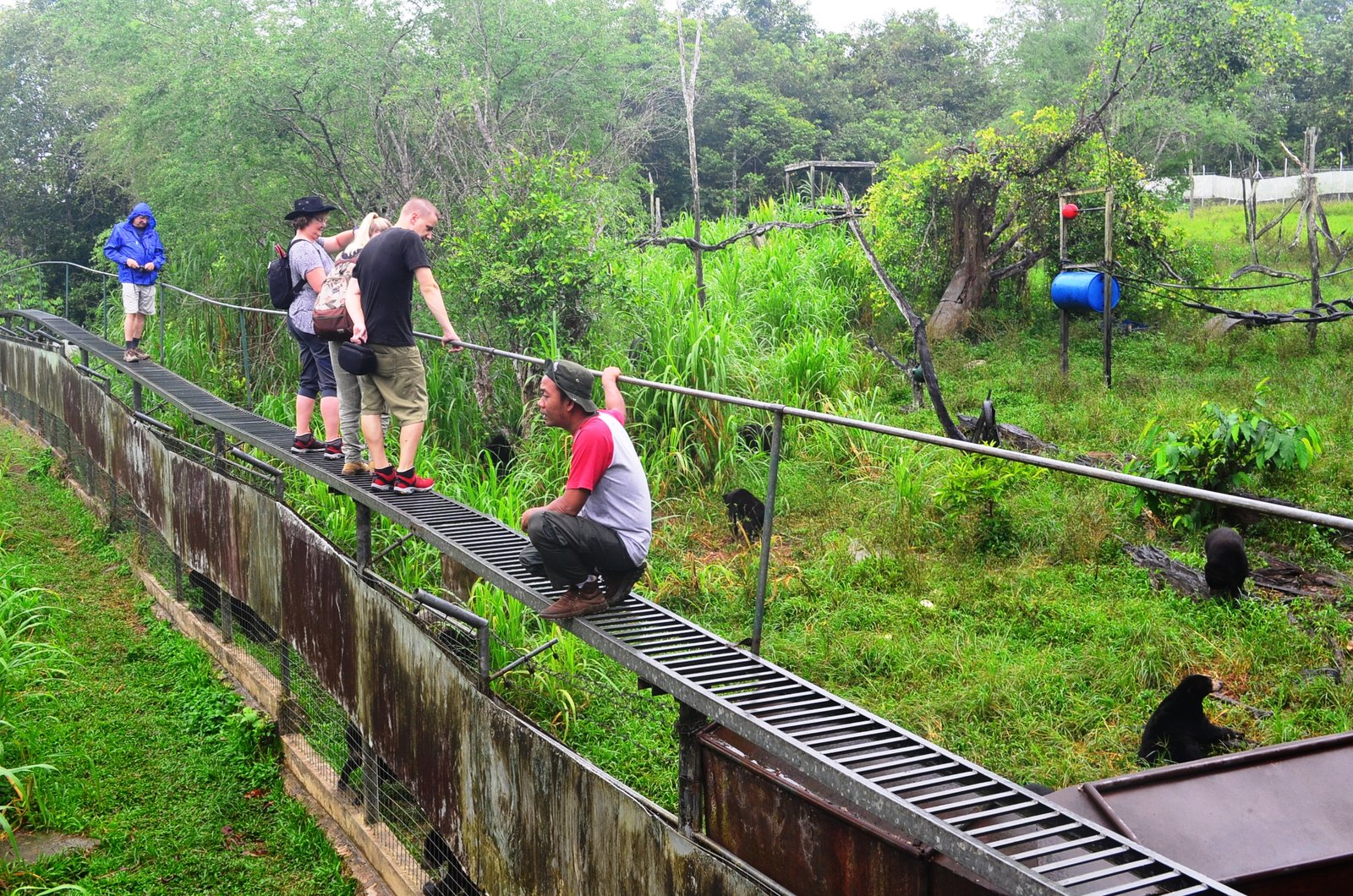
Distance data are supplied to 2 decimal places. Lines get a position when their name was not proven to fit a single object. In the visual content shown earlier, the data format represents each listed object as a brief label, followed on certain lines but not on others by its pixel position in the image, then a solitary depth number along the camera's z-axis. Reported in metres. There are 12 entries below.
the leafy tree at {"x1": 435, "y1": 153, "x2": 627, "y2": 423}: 8.11
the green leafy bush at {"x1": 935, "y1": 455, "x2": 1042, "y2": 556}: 6.63
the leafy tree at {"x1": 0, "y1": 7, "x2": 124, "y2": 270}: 19.94
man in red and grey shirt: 3.69
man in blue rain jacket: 9.17
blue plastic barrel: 11.64
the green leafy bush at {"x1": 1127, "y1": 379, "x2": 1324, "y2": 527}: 6.99
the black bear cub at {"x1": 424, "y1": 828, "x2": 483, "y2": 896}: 4.66
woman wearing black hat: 6.08
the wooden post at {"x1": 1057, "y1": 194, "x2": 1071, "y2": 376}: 11.10
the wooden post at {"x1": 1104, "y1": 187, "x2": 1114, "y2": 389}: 10.59
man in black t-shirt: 5.04
